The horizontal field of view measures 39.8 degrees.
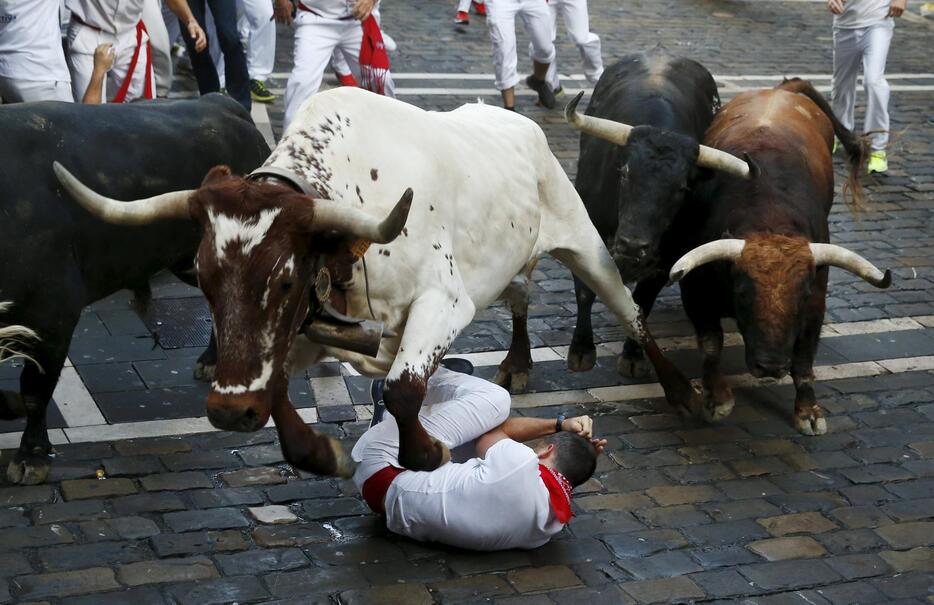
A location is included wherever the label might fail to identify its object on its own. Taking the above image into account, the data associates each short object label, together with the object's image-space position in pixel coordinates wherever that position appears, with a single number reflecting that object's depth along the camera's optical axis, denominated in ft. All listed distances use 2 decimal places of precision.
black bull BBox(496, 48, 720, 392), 22.82
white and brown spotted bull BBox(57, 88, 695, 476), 14.74
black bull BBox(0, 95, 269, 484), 19.10
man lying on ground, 17.06
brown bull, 21.25
